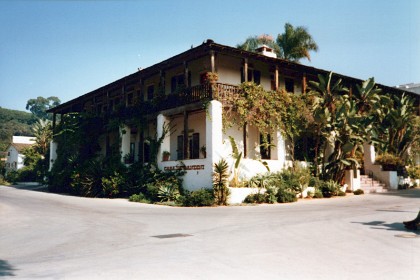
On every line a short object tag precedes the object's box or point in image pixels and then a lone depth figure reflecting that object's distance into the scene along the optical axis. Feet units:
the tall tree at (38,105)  400.65
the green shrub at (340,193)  68.48
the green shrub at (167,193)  60.13
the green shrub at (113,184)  69.77
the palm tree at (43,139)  147.13
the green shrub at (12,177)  144.97
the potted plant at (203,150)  67.58
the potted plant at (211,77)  60.90
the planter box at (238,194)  56.59
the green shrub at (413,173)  91.72
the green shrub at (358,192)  72.38
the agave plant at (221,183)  55.83
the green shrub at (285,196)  58.34
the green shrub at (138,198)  62.64
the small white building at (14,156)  189.98
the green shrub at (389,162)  84.17
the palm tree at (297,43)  101.50
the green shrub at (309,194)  64.97
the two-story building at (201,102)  61.00
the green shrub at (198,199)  54.70
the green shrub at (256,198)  56.95
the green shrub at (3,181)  138.32
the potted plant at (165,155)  69.72
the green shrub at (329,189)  67.56
